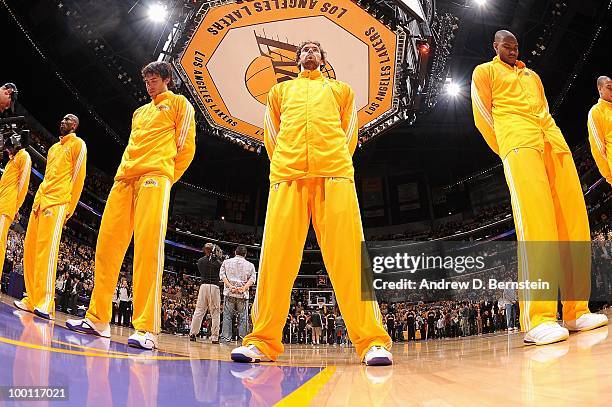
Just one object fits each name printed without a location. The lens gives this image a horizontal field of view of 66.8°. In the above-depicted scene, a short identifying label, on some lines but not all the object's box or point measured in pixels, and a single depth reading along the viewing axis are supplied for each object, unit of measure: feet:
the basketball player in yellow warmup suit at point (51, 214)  13.94
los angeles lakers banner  28.25
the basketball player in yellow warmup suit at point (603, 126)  12.85
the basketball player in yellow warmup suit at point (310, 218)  7.24
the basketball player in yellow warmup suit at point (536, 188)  8.03
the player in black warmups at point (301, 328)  46.75
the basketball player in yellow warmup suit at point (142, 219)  9.77
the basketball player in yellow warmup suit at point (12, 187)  16.96
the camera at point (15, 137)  14.70
